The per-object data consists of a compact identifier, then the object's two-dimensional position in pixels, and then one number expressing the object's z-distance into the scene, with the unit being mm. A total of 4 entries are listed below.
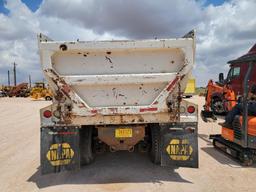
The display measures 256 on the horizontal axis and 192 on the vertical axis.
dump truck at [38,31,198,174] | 2926
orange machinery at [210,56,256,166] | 3578
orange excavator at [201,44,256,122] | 7818
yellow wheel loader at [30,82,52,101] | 23174
